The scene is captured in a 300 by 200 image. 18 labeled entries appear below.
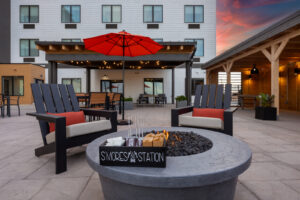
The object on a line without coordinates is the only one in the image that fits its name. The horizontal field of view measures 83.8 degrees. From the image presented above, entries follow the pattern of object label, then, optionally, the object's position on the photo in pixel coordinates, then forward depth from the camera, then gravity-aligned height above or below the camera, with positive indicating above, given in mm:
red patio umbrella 4148 +1442
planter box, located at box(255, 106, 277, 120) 5730 -535
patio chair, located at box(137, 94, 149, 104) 13117 -172
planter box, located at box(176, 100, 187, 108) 9109 -330
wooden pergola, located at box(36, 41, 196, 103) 7926 +2145
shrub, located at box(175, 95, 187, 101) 9296 -54
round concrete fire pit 924 -462
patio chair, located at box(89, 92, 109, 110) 5097 -44
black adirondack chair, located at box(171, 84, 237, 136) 3347 +3
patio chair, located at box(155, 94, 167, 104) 12953 -161
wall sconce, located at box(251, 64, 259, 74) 9515 +1544
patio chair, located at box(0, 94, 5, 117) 6120 -220
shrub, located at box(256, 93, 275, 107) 5857 -89
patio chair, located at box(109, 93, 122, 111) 6827 -106
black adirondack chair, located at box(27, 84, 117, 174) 1927 -256
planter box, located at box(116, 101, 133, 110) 9020 -452
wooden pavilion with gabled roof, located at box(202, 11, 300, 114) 5018 +1873
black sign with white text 1038 -374
